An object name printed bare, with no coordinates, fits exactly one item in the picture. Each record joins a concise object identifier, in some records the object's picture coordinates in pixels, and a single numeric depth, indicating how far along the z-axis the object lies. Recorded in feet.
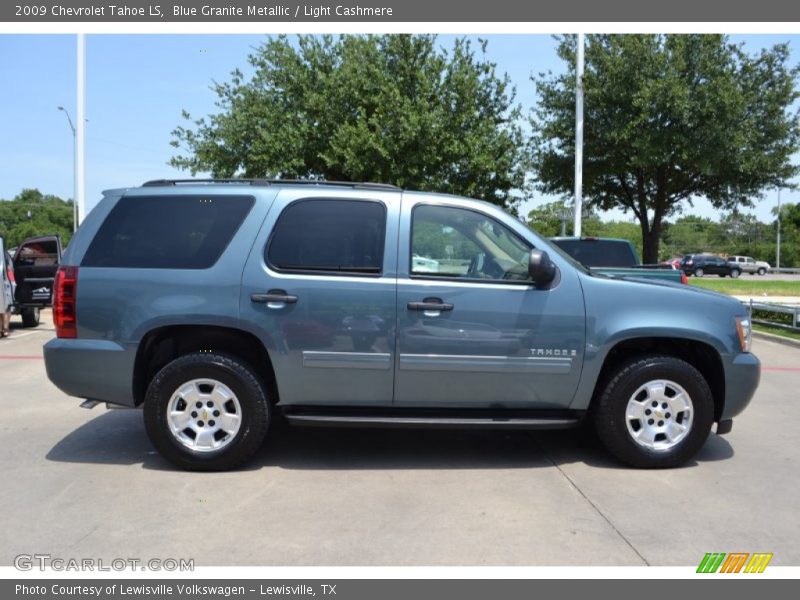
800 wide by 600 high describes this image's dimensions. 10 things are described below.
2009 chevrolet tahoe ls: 16.22
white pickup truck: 195.00
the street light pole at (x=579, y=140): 57.21
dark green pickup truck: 33.99
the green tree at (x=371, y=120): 60.90
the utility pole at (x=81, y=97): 57.44
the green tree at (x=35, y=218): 268.56
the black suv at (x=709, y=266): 174.81
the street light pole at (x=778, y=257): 217.68
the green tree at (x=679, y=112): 62.18
